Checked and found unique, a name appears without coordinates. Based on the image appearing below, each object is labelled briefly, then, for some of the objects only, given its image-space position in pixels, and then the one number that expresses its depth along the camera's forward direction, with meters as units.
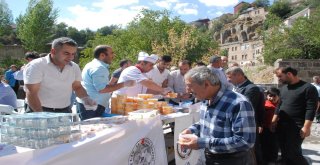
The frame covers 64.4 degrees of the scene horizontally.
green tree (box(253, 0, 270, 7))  91.90
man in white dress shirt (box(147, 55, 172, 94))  4.83
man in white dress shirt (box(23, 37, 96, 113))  2.50
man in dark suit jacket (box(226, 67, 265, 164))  3.52
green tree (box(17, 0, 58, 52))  31.99
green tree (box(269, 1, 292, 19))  67.88
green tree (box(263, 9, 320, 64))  11.06
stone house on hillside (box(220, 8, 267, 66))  67.11
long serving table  1.68
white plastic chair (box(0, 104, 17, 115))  2.36
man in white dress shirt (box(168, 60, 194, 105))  4.85
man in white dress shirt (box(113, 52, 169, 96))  3.46
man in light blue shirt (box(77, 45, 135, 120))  3.13
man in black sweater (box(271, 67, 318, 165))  3.29
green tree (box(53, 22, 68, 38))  69.23
